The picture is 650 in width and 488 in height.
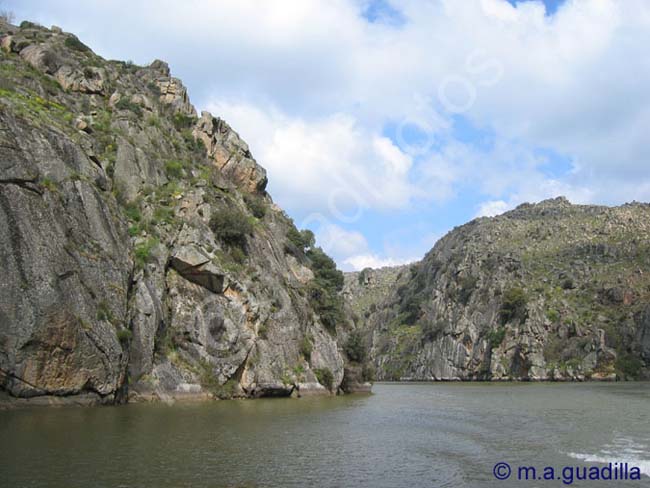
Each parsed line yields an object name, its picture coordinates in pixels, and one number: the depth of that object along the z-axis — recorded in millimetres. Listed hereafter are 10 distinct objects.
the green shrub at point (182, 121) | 87250
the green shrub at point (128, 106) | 74062
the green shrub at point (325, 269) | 93156
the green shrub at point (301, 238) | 92688
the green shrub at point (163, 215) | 59688
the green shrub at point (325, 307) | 80625
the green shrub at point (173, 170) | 69625
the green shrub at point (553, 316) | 136625
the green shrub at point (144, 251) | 52719
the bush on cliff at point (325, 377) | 68438
